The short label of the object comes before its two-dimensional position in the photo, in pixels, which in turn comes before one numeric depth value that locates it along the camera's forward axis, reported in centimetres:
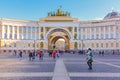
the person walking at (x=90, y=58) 704
